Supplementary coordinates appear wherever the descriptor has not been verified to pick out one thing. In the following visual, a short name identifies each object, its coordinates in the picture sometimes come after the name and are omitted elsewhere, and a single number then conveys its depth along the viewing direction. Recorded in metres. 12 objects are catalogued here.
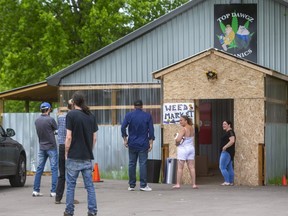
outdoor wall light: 21.37
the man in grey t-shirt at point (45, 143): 17.59
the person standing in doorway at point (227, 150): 20.91
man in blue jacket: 19.14
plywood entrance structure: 21.08
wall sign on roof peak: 26.11
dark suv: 19.59
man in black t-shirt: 13.41
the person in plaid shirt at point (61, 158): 15.97
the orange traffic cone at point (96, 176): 22.72
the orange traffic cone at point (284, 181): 21.61
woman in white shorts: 19.83
